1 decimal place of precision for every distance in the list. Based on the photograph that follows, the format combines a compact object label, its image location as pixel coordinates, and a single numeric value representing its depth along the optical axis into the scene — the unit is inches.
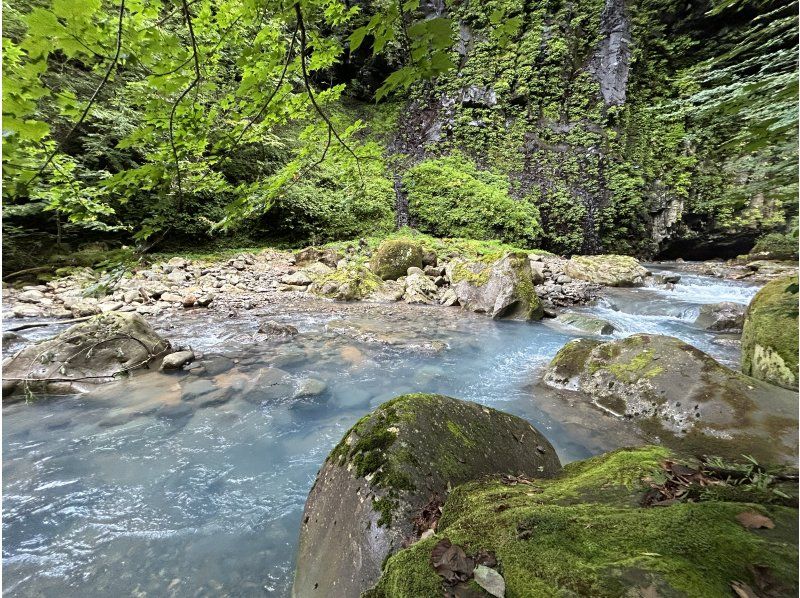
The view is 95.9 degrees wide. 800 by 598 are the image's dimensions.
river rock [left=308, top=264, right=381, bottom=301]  391.5
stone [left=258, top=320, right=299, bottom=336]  268.7
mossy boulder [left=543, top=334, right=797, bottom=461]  122.8
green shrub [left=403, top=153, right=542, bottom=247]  697.0
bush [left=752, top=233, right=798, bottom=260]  528.6
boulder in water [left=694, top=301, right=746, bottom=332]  272.7
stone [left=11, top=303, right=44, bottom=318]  286.4
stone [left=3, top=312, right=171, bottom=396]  173.3
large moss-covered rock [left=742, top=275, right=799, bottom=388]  148.7
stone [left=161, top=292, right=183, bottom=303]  339.9
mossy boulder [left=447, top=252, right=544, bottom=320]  319.3
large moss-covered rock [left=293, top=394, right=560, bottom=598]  68.0
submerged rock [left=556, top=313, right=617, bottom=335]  278.3
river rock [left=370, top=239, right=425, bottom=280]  443.8
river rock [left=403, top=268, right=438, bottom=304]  387.9
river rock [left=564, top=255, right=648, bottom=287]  460.1
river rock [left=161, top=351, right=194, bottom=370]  198.2
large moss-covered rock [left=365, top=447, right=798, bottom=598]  37.5
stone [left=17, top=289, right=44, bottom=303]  311.7
